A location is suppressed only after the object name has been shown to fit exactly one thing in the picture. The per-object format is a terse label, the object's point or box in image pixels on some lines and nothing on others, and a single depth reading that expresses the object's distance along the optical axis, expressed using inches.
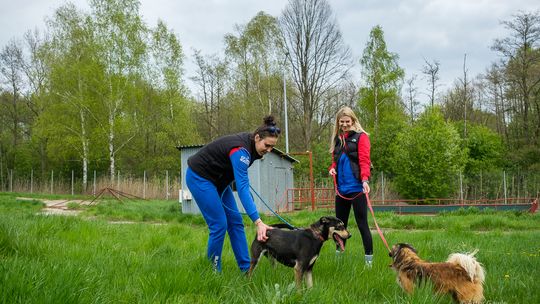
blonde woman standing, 234.1
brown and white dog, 149.7
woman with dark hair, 179.0
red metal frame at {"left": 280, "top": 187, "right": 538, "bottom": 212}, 816.3
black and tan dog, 185.0
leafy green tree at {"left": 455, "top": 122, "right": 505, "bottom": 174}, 1199.6
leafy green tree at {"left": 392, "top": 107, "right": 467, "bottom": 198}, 864.9
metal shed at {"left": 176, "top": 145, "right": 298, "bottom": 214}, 696.4
